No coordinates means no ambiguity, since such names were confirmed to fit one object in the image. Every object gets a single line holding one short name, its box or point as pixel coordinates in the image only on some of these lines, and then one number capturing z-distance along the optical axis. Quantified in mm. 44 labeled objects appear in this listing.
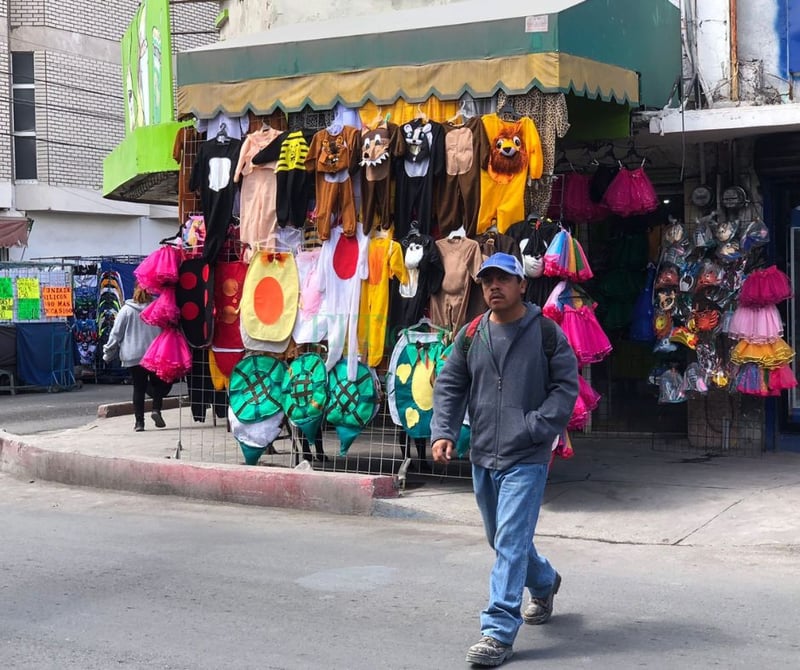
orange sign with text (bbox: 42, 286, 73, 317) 22000
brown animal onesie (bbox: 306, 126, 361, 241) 9562
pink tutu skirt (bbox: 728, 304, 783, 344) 10492
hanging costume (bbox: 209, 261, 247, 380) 10531
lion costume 8930
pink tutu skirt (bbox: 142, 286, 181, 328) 10578
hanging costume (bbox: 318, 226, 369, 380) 9758
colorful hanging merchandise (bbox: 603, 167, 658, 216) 10773
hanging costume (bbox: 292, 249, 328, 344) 9930
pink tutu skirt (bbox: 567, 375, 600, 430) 8867
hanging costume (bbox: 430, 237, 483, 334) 9172
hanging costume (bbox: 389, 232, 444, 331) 9273
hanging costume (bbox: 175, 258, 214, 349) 10539
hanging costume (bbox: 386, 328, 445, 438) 9414
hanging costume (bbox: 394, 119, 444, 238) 9289
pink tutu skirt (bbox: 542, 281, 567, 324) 8914
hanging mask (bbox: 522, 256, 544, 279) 8844
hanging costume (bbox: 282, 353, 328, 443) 9922
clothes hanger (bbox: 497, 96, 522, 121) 9039
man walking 5352
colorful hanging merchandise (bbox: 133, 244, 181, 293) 10438
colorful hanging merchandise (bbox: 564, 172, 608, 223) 11297
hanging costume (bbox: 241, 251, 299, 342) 10078
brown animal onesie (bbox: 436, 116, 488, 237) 9141
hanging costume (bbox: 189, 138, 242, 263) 10281
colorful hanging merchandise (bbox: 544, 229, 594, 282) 8766
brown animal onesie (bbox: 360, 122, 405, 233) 9375
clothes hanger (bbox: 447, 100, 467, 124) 9297
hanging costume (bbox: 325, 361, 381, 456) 9797
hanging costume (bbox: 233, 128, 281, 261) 10094
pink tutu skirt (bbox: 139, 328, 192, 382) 10664
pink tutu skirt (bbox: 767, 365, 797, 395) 10516
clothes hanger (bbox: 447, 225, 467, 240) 9297
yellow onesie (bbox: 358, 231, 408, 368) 9594
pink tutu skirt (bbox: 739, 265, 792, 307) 10438
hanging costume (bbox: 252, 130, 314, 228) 9836
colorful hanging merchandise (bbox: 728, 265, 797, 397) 10461
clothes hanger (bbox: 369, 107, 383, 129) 9562
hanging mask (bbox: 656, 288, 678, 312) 10773
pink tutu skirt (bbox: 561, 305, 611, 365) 8930
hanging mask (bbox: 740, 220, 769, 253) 10562
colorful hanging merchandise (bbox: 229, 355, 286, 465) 10195
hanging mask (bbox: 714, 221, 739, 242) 10609
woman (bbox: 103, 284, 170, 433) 13875
